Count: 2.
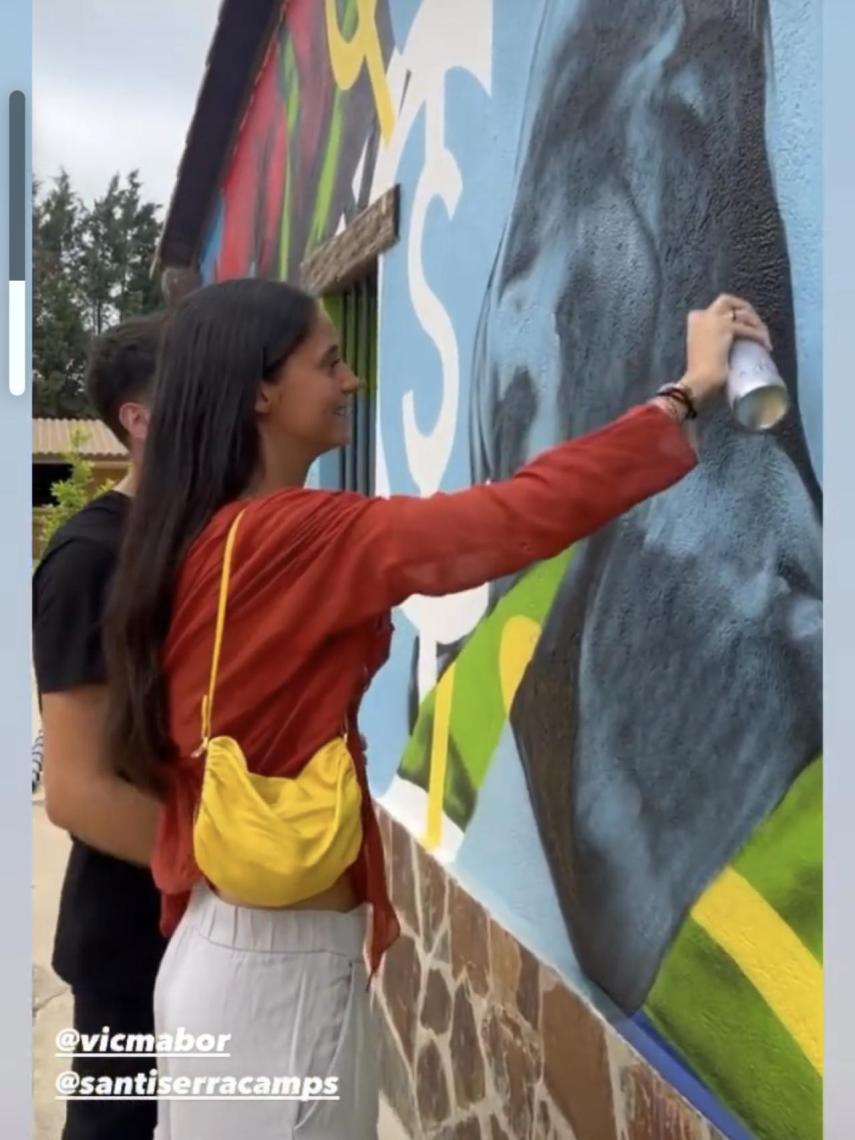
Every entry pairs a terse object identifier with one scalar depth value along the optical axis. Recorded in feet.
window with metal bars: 11.69
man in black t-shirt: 5.07
